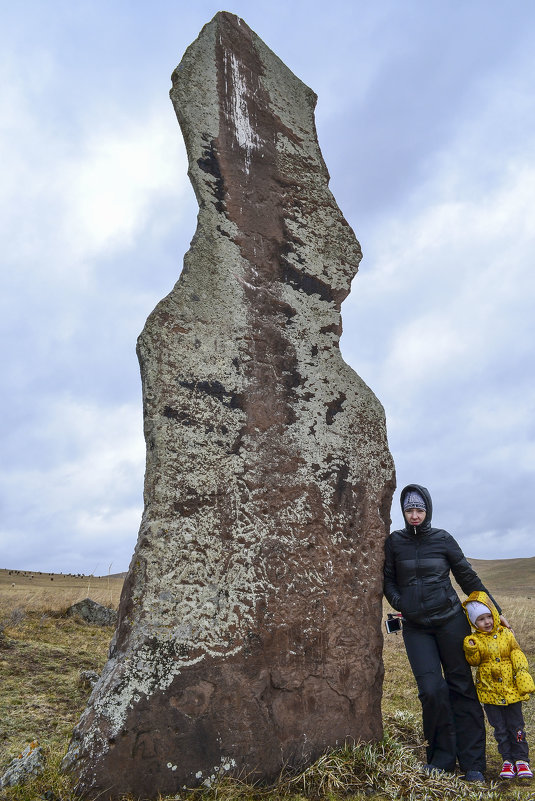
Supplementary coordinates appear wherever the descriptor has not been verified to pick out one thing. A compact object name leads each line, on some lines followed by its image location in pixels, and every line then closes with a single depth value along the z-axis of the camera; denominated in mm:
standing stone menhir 3451
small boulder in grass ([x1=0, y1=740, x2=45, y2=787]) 3268
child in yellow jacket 4152
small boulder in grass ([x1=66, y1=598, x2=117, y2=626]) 9047
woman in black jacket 4184
